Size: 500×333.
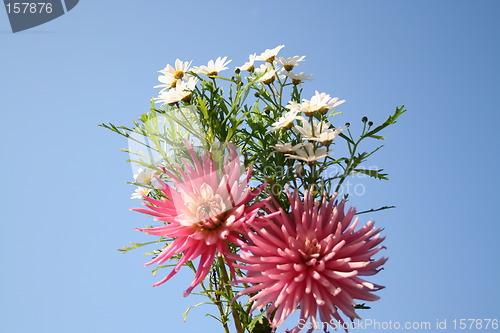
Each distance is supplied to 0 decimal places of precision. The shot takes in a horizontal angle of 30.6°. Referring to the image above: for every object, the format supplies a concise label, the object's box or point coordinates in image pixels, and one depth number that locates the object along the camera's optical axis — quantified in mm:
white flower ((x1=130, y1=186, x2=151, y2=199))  868
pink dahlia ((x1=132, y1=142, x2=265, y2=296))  687
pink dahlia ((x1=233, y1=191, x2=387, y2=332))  665
